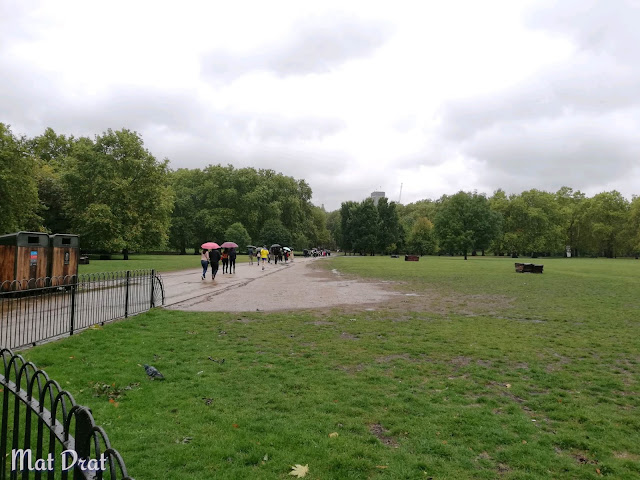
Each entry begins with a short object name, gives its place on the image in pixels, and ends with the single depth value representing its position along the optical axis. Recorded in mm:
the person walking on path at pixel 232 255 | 30075
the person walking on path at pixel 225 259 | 30472
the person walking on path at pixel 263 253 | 36578
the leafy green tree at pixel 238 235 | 71125
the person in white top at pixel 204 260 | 23898
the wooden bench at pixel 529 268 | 31562
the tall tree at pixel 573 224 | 97375
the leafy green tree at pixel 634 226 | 83875
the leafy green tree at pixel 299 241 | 84188
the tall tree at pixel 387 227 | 95062
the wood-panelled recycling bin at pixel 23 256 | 14469
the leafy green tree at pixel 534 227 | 89375
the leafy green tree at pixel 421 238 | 99250
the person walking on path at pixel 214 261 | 23472
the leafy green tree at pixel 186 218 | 76562
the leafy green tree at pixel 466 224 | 72625
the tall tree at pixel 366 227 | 94250
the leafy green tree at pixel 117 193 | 43000
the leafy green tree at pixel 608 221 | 91938
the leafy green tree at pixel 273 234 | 77125
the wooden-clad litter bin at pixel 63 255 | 15945
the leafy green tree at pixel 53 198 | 44500
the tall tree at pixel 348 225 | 97000
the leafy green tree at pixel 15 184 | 31609
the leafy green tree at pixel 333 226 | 113488
